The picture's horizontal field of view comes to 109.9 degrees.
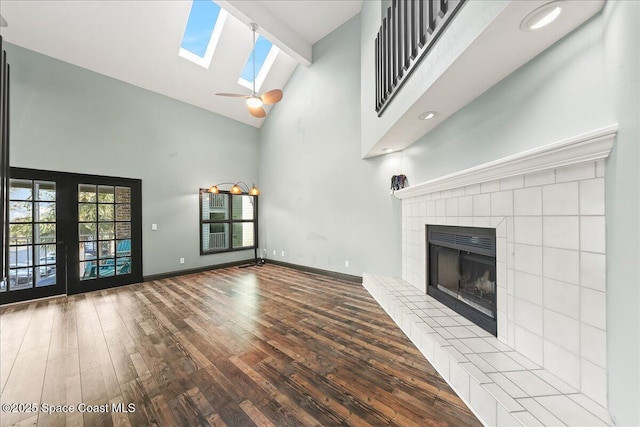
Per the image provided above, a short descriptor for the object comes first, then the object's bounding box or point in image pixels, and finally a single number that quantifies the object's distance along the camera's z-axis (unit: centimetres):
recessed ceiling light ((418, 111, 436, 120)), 237
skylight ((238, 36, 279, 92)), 527
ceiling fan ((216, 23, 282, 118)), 373
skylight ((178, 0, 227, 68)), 431
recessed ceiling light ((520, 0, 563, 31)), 114
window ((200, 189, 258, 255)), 573
